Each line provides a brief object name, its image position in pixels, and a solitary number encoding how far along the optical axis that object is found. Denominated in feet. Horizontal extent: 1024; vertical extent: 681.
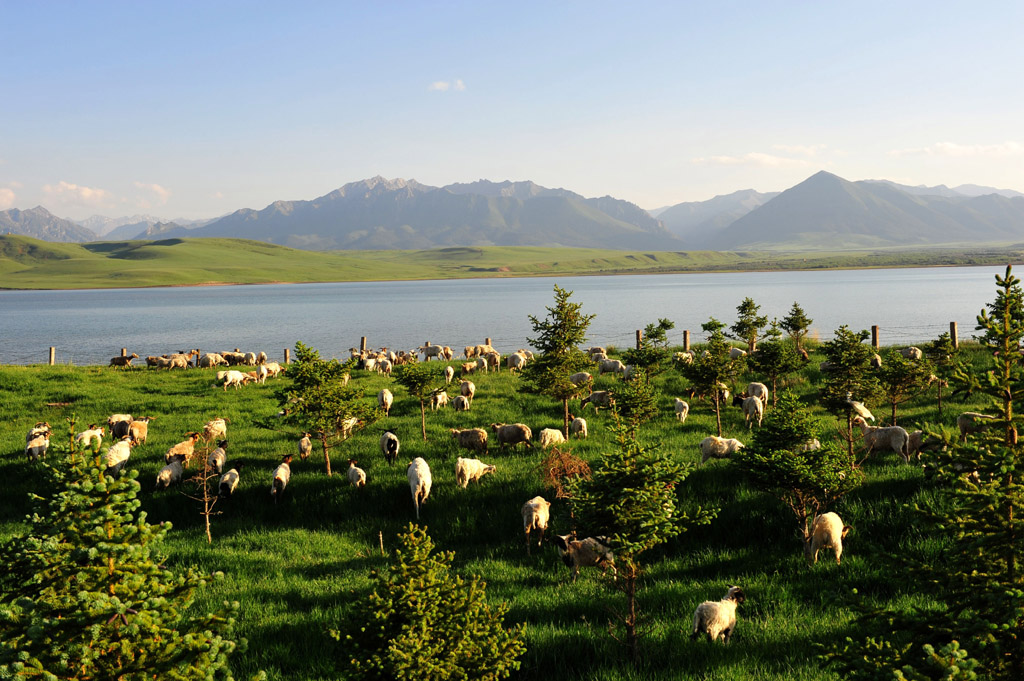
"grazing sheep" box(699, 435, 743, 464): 59.26
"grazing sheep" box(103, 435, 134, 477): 64.75
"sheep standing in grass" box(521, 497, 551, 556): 47.14
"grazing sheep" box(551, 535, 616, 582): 42.01
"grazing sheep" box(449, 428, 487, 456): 67.21
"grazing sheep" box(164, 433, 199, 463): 67.67
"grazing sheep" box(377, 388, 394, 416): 90.02
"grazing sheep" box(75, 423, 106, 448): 68.12
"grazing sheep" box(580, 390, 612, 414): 84.53
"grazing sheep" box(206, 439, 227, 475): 63.82
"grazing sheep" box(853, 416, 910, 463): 57.82
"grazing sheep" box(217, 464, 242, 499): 60.03
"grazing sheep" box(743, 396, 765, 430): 75.91
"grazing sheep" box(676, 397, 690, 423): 78.57
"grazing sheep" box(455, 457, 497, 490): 56.90
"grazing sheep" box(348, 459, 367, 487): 58.49
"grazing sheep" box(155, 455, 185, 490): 62.54
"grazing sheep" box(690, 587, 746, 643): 31.68
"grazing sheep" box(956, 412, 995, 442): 59.25
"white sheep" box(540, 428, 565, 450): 66.85
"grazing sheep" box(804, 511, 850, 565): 40.67
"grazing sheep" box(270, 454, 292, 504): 58.90
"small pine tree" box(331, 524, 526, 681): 20.15
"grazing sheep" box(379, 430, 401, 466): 65.46
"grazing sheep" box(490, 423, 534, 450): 68.69
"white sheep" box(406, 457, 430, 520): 54.80
